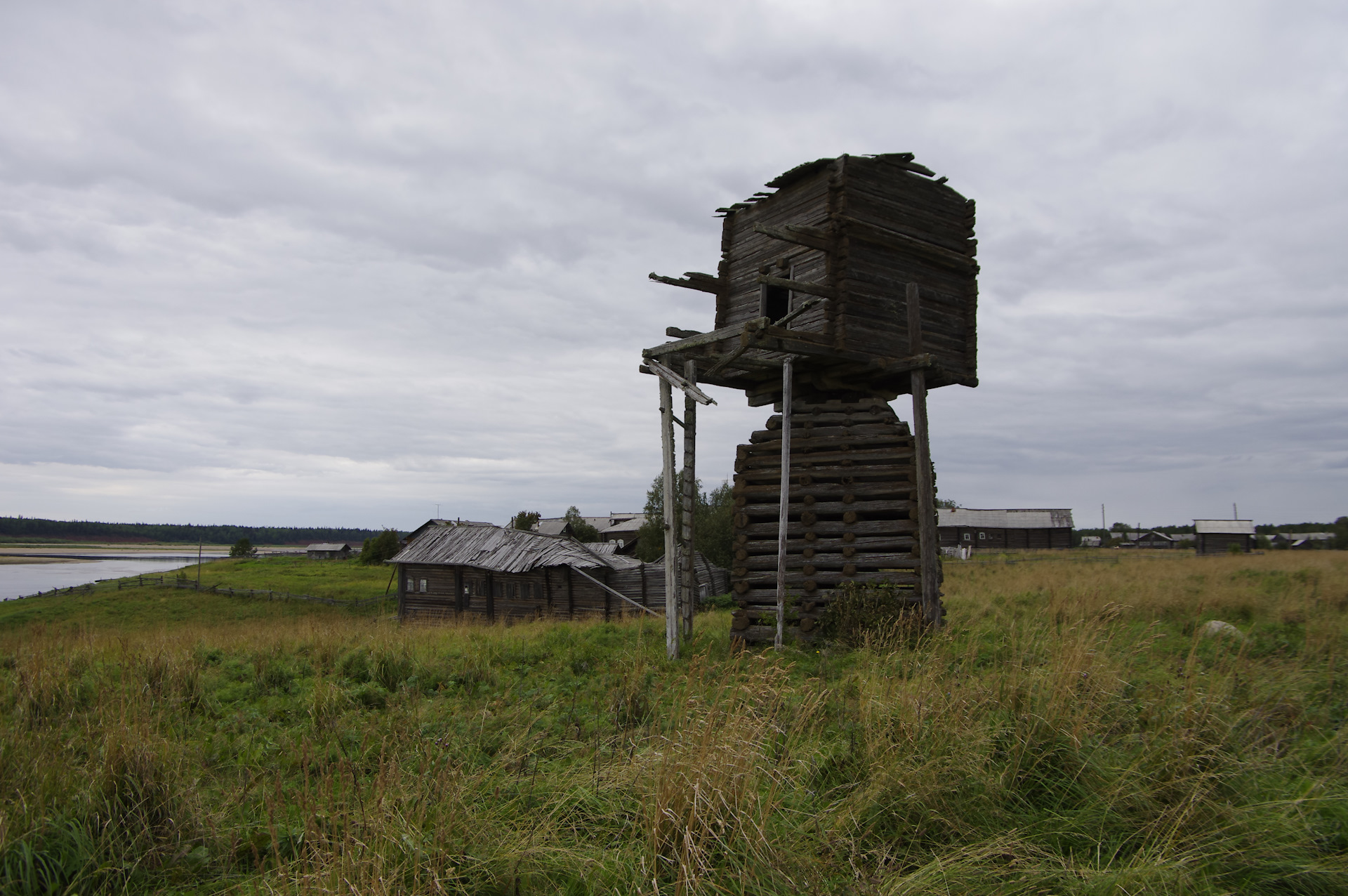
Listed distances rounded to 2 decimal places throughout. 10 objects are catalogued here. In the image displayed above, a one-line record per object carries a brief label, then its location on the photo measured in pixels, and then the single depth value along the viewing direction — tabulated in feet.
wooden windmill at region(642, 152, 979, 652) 36.29
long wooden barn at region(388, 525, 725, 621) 102.06
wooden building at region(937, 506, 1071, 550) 222.28
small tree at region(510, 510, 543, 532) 202.10
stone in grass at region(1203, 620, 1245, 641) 27.71
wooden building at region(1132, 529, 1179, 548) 288.80
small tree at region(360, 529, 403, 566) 230.27
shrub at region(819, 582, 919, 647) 32.63
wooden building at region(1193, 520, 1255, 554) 201.77
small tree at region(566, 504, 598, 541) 197.98
